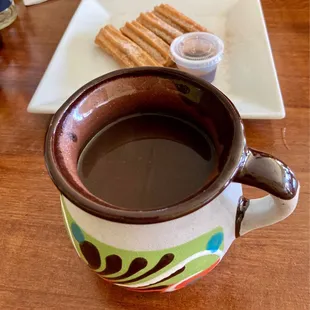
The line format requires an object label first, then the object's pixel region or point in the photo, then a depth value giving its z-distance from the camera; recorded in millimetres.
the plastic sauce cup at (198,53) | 749
